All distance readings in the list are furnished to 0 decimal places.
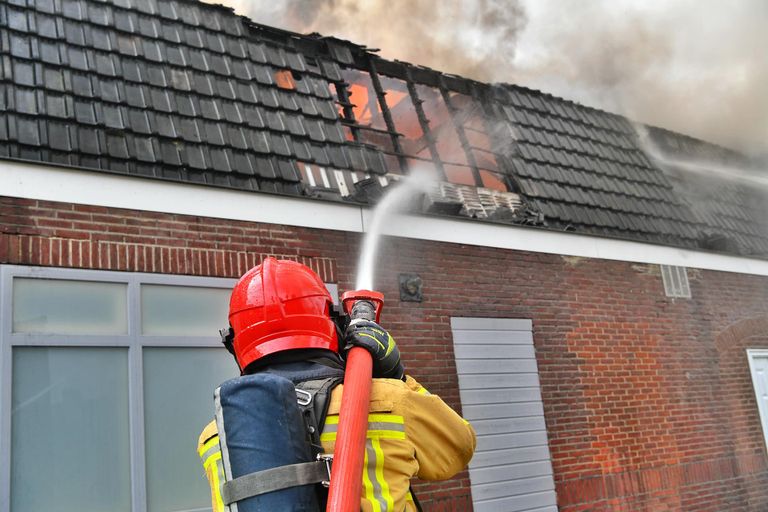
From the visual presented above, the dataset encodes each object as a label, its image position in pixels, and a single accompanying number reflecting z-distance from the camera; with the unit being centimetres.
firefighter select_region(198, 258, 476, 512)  213
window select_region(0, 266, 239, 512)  429
